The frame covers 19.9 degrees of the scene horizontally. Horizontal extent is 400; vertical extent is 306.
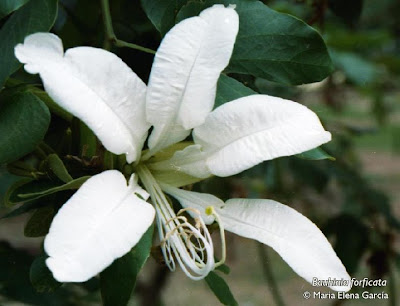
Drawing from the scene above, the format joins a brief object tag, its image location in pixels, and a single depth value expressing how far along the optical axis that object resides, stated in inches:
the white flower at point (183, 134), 16.3
